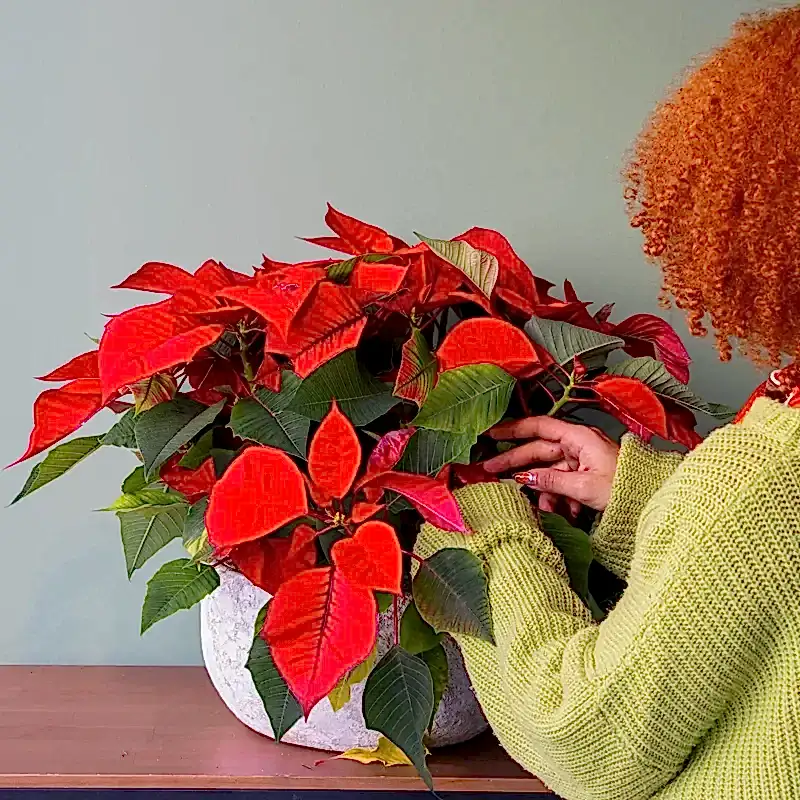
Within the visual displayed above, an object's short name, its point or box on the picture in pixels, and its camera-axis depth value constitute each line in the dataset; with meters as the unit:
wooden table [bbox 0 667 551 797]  0.83
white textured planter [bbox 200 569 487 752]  0.82
